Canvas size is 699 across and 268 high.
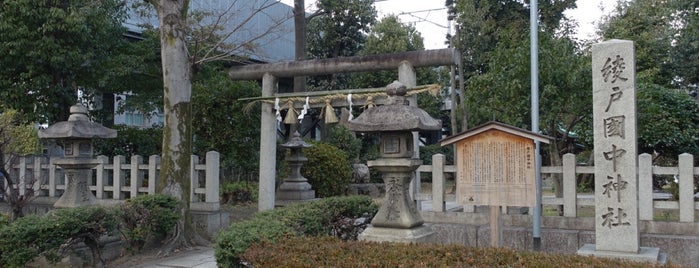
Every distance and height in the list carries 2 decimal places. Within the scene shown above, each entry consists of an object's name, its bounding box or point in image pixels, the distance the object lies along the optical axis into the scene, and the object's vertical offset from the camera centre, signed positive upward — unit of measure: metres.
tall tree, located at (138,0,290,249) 9.63 +0.83
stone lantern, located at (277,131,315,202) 15.55 -0.62
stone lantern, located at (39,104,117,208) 9.48 +0.09
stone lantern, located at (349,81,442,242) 7.02 -0.05
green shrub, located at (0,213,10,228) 7.94 -0.97
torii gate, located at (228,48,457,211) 11.27 +1.86
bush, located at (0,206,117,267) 6.82 -0.99
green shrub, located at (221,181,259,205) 15.84 -1.04
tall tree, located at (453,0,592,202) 11.11 +1.54
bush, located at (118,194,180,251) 8.55 -0.98
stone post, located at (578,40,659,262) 6.82 +0.03
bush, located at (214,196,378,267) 6.13 -0.83
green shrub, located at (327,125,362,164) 22.38 +0.68
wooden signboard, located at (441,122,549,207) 7.04 -0.09
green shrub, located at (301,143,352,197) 17.20 -0.36
